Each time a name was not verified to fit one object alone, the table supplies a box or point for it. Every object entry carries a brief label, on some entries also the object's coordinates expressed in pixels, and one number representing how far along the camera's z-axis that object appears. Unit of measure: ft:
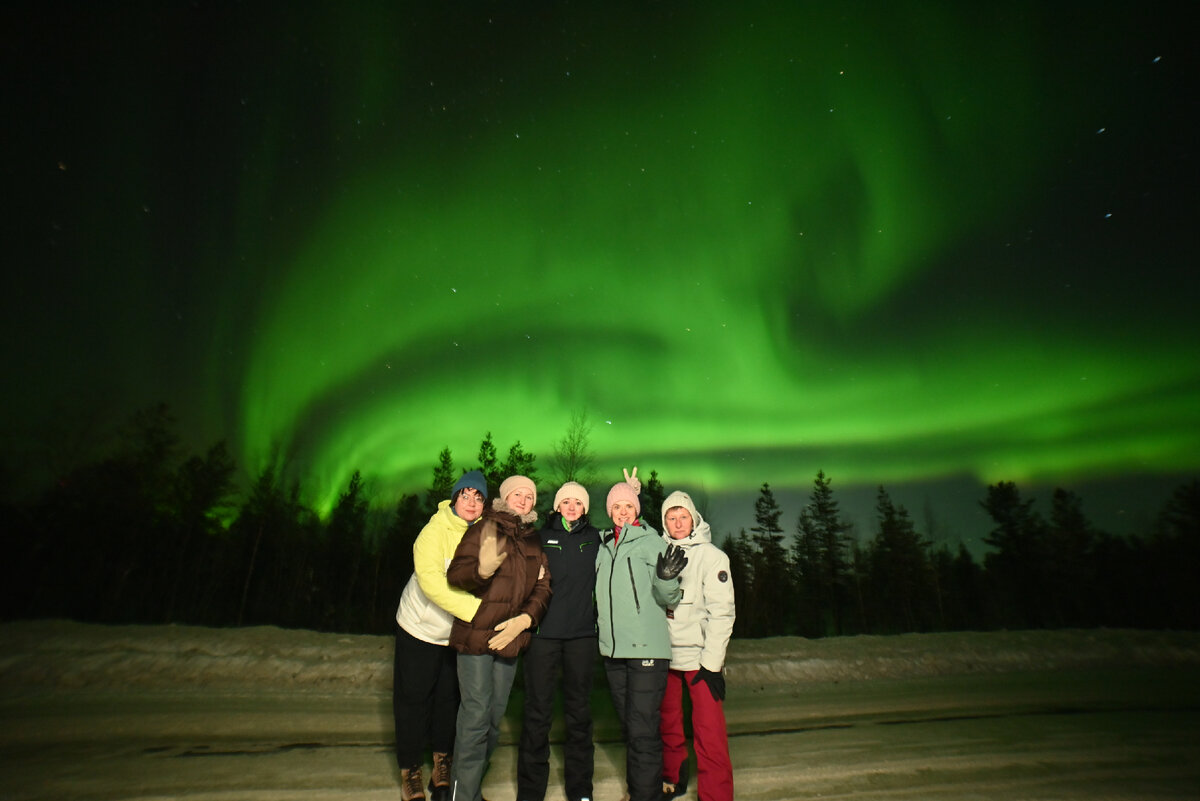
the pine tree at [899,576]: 145.38
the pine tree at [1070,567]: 132.26
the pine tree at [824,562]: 141.79
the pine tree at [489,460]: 92.68
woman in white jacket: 11.70
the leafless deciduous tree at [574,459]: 78.12
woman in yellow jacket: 11.96
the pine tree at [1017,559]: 135.33
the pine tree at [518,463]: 92.63
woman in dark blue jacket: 11.78
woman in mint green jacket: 11.57
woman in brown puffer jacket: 10.85
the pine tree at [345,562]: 109.91
